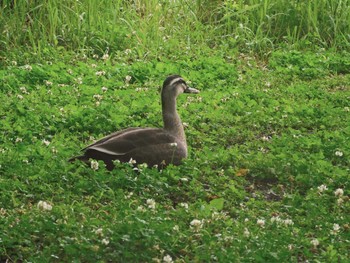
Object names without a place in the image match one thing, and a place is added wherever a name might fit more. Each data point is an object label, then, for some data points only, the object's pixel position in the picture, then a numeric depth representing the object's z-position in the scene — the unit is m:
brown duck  15.78
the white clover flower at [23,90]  21.15
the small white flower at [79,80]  22.10
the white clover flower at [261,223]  13.20
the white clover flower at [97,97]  20.89
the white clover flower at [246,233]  12.52
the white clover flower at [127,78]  22.66
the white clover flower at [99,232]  12.12
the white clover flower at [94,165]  15.15
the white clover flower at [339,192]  14.55
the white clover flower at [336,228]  13.02
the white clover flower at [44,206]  13.05
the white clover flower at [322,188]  14.90
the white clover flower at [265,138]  18.64
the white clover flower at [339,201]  14.27
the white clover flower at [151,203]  13.23
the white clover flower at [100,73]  22.72
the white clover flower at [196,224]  12.59
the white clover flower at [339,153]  17.03
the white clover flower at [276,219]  13.16
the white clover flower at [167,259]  11.66
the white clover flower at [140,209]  13.18
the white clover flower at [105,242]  11.78
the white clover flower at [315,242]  12.32
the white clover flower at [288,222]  13.08
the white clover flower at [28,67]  22.37
